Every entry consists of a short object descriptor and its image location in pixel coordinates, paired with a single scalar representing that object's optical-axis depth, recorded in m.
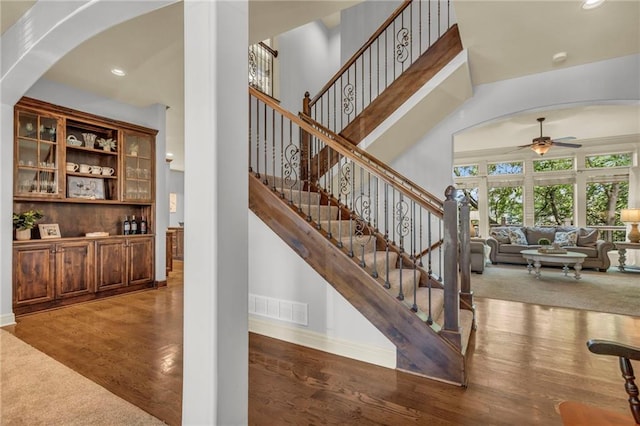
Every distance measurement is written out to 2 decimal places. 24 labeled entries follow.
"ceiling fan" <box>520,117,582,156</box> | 5.73
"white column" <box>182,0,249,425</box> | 1.21
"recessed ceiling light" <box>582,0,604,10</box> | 2.66
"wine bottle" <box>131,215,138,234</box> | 4.61
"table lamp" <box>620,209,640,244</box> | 6.39
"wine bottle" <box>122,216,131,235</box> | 4.54
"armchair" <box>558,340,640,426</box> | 1.02
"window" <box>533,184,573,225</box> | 8.05
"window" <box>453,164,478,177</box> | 9.16
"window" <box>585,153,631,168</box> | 7.37
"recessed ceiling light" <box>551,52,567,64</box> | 3.57
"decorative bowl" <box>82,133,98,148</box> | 4.17
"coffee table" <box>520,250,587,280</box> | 5.45
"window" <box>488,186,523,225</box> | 8.64
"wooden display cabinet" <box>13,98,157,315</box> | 3.51
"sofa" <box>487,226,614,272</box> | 6.31
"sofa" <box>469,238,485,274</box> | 6.03
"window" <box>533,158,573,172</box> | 8.05
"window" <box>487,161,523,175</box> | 8.65
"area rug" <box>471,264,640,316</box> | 4.00
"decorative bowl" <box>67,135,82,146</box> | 3.99
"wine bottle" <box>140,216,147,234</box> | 4.71
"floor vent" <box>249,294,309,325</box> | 2.72
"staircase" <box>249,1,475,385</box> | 2.17
